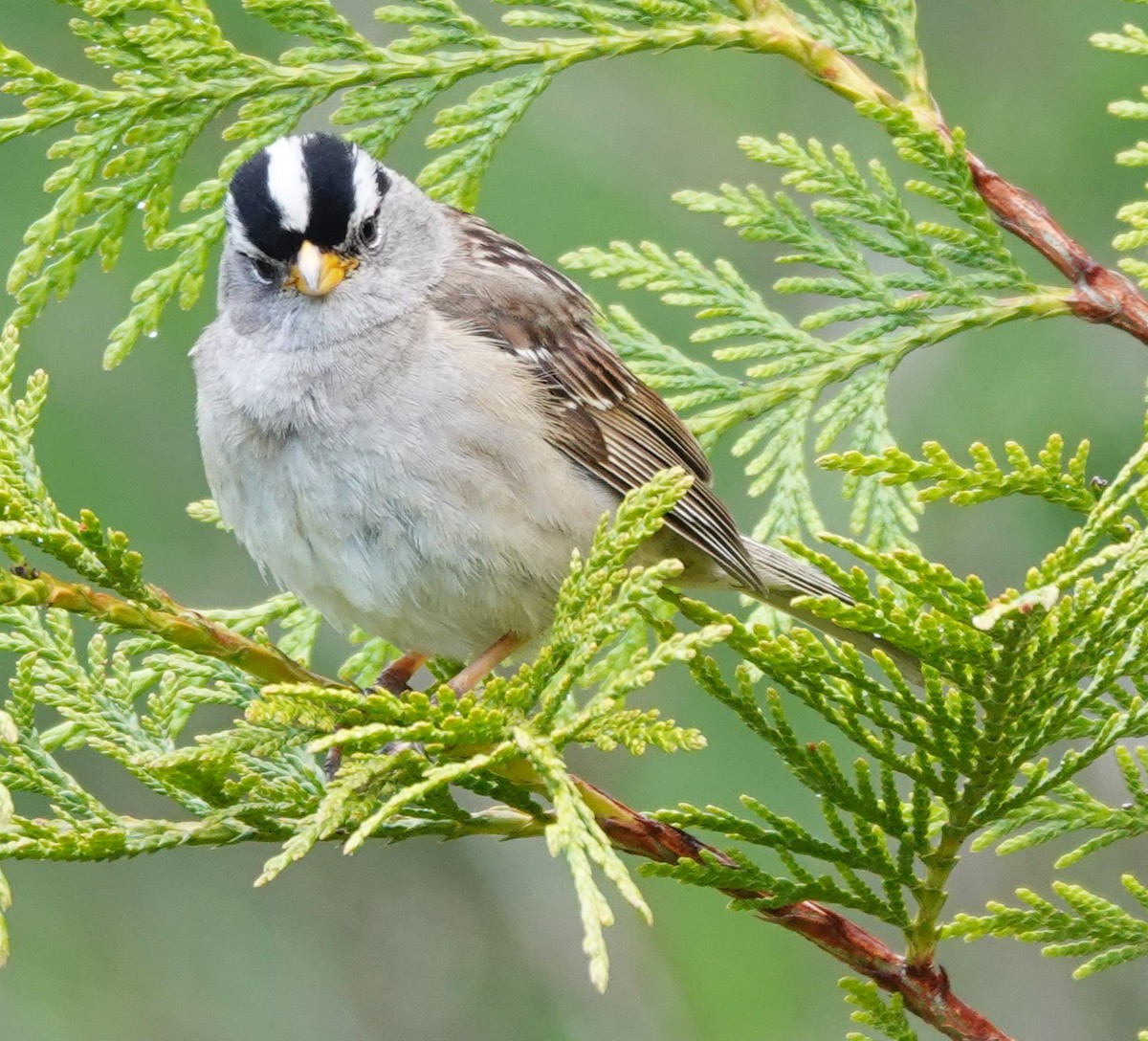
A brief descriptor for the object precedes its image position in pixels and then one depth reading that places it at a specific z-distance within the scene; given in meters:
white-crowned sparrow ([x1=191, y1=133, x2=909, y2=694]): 4.30
